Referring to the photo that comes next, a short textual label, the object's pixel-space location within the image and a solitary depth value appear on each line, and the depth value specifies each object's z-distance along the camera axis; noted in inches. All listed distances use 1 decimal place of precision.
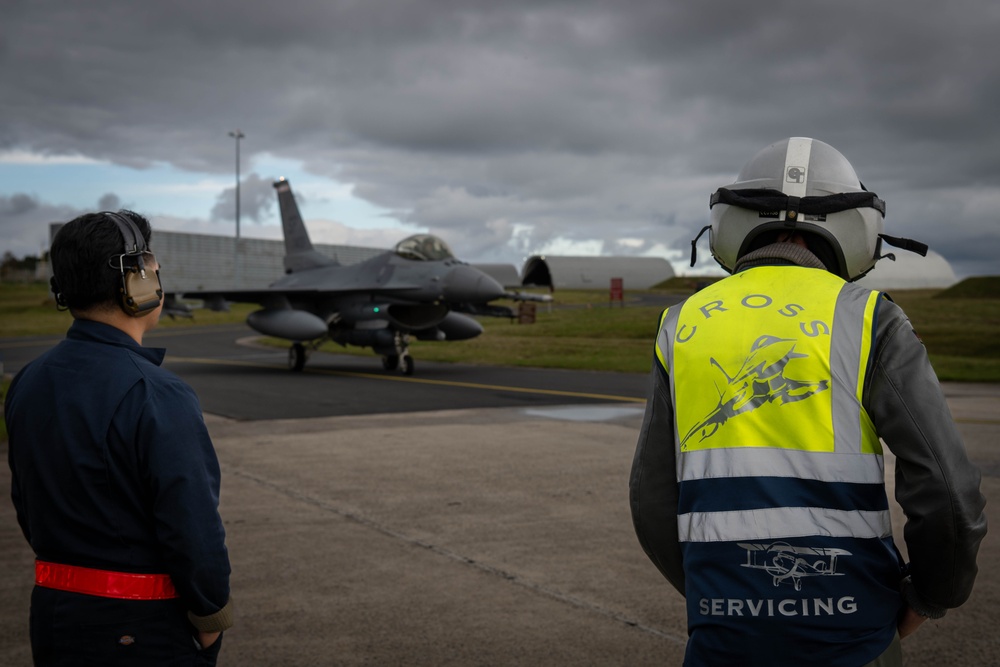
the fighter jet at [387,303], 835.4
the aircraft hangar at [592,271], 3341.5
